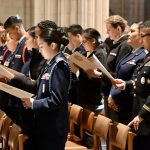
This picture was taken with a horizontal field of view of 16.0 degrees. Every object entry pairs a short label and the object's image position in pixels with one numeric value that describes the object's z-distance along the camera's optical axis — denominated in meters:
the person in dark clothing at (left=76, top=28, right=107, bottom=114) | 5.60
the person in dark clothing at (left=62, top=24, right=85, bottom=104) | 6.73
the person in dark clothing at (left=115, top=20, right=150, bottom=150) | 4.33
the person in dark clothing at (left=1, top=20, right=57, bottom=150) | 4.22
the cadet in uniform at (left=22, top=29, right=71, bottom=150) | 3.97
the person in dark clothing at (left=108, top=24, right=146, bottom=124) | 5.07
